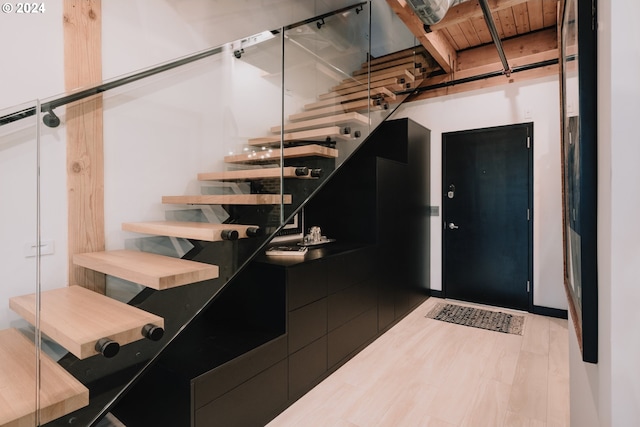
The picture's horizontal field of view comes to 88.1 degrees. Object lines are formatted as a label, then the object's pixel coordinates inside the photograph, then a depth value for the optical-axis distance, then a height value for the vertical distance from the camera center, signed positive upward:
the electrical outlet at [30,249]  1.41 -0.16
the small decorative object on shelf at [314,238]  3.23 -0.28
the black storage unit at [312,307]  1.76 -0.79
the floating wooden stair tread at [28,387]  1.21 -0.69
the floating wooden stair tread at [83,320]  1.28 -0.47
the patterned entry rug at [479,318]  3.53 -1.27
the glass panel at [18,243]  1.31 -0.12
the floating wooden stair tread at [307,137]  2.25 +0.54
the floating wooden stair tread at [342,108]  2.47 +0.88
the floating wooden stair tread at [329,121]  2.30 +0.73
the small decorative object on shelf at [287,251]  2.61 -0.33
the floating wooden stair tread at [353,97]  2.66 +1.03
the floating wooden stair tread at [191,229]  1.77 -0.10
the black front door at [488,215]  3.99 -0.10
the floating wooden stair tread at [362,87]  2.84 +1.16
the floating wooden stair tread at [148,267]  1.52 -0.29
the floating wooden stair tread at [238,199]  2.07 +0.07
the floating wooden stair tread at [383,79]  3.00 +1.35
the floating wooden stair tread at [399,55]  3.33 +1.70
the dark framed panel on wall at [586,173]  0.83 +0.09
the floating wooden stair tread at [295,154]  2.21 +0.40
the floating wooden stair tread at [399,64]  3.18 +1.63
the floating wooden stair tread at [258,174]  2.16 +0.25
